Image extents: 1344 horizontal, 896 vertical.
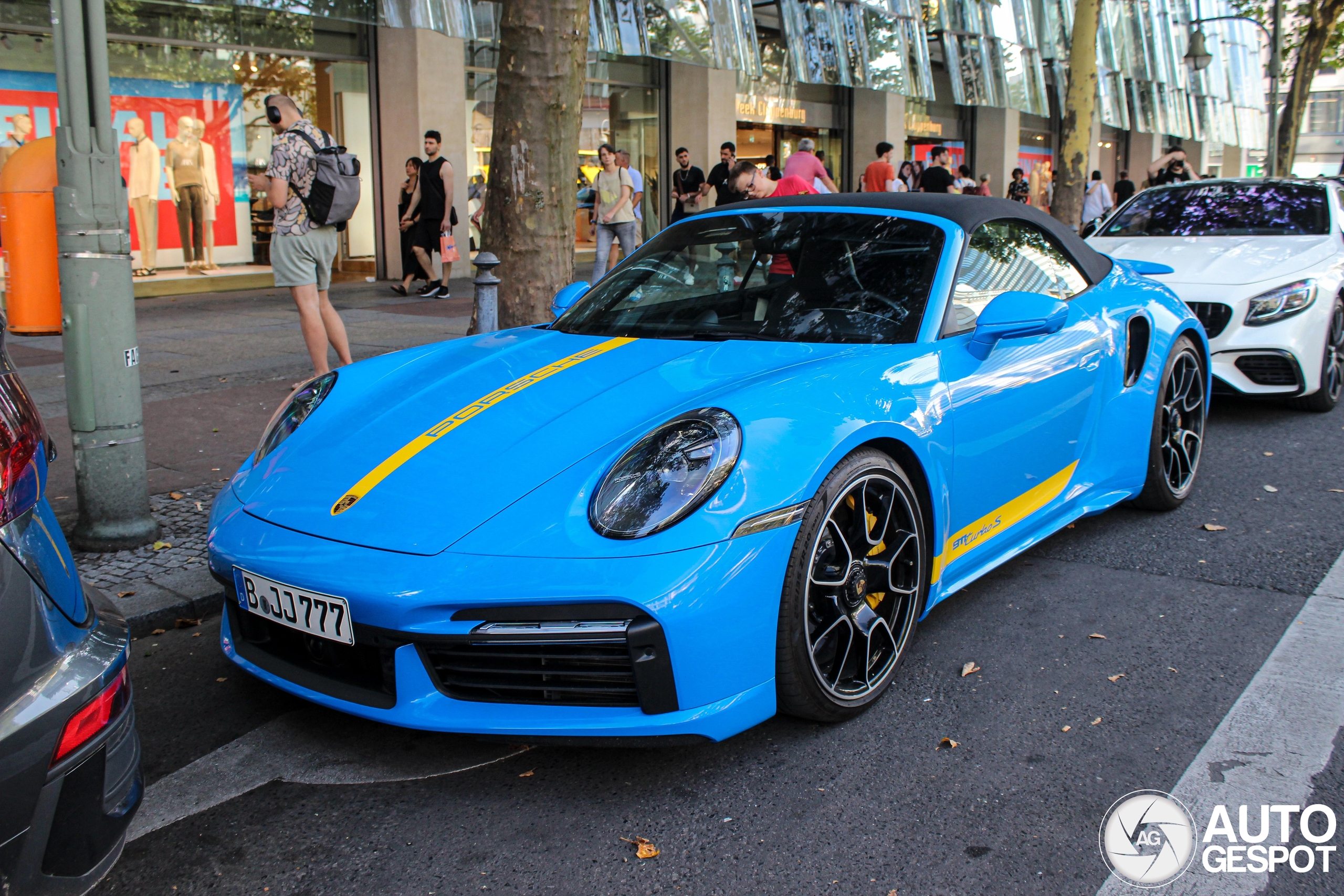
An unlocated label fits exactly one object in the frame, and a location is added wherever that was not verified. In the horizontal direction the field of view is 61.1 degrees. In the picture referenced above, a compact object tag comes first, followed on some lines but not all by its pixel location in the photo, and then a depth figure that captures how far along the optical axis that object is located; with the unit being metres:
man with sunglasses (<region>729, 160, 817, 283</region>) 9.28
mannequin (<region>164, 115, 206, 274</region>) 13.65
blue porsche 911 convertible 2.48
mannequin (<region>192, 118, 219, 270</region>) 13.95
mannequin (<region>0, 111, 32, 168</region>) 12.16
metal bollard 6.27
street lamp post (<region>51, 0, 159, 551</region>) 4.00
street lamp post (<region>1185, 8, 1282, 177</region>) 22.72
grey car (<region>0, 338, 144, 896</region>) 1.71
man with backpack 6.74
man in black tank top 12.77
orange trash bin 4.96
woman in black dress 13.40
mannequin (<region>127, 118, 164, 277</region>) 13.26
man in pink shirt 9.73
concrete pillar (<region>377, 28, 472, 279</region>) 15.10
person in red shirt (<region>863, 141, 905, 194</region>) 12.18
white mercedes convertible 6.49
